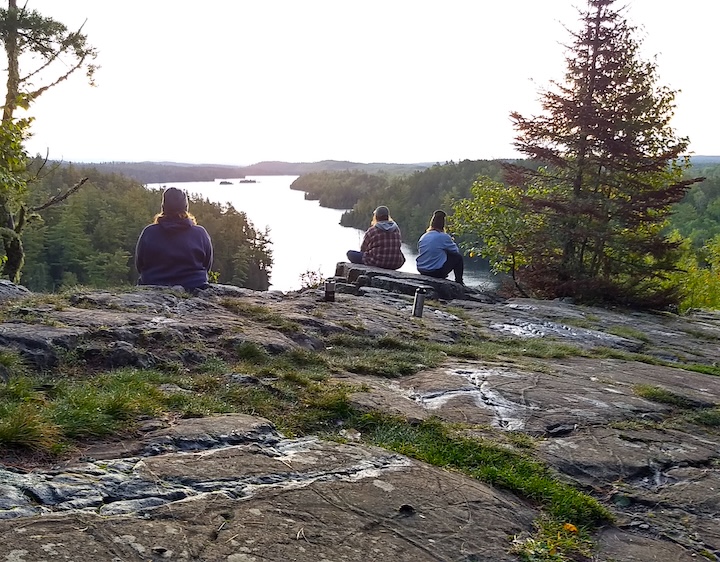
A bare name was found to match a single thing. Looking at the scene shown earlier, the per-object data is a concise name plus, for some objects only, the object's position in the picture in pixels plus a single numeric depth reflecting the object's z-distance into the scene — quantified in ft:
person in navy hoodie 24.81
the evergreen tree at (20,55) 47.39
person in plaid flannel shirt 38.40
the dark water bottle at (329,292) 27.12
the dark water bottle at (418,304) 26.91
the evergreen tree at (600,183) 39.22
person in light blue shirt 38.50
